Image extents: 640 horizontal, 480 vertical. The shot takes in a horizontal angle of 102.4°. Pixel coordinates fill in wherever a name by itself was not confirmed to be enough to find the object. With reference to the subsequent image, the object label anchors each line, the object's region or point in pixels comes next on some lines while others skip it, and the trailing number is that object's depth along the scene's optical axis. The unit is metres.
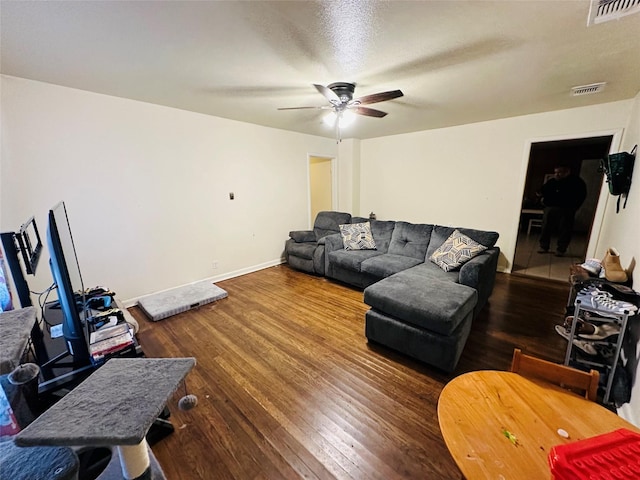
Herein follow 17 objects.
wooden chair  1.00
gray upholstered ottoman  1.93
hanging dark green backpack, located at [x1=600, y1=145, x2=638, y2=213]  2.53
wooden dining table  0.77
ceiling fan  2.23
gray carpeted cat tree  0.73
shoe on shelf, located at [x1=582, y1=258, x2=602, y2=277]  2.35
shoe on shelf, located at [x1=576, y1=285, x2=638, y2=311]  1.61
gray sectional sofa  1.96
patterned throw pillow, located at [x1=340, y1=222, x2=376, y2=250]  3.84
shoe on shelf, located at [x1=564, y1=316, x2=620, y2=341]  1.71
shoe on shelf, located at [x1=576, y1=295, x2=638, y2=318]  1.57
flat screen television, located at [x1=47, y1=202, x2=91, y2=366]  1.28
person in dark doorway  4.68
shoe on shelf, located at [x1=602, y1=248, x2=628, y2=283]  1.94
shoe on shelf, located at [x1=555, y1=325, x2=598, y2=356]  1.80
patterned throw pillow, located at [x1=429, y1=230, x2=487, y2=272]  2.84
